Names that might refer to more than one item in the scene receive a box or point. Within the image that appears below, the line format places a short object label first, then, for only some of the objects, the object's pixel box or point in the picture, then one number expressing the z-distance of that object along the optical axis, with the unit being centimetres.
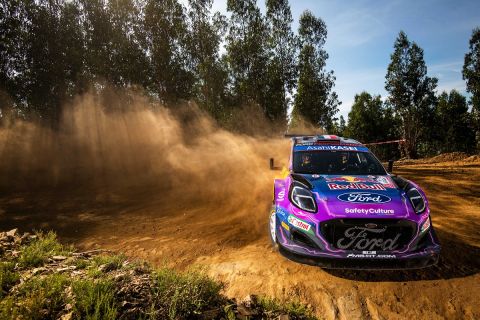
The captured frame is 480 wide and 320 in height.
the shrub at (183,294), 297
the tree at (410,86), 2455
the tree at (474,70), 2265
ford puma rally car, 375
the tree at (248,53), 2348
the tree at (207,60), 2325
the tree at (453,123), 4128
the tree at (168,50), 2197
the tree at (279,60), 2423
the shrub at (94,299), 269
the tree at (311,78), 2491
